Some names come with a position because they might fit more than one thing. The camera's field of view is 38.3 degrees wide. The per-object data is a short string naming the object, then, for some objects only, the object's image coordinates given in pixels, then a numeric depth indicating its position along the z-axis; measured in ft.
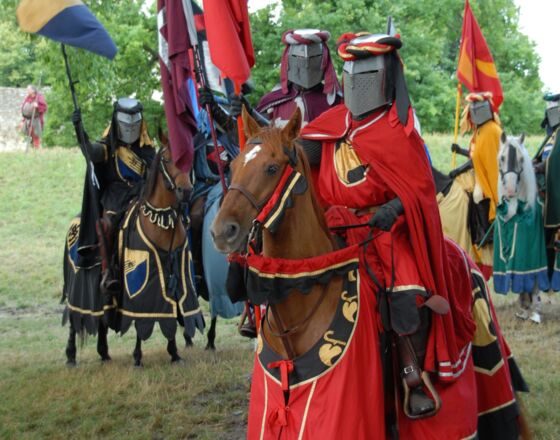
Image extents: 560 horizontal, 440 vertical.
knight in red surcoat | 13.17
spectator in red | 81.61
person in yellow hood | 34.78
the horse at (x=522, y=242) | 34.12
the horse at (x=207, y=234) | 28.63
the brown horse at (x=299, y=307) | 11.79
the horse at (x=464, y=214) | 35.81
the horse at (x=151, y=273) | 26.12
